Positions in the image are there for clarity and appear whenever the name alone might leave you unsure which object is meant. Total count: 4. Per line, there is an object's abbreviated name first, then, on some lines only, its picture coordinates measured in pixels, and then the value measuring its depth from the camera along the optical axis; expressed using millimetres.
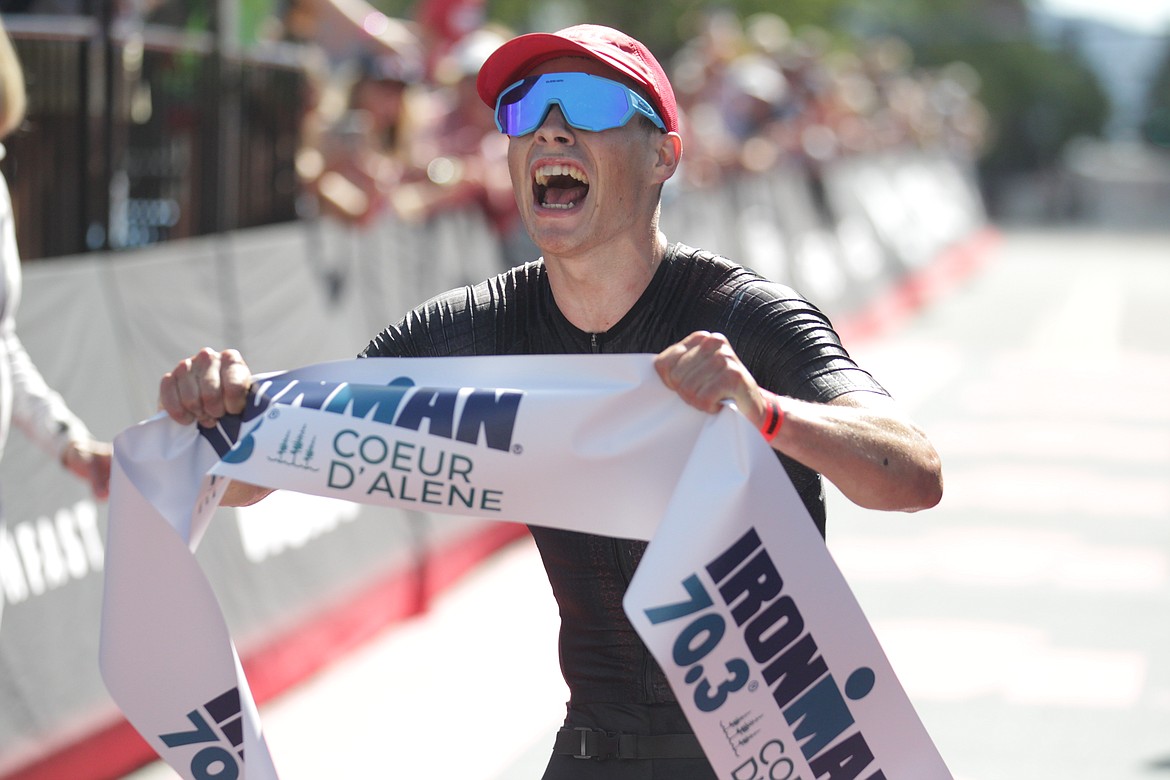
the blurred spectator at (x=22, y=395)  8312
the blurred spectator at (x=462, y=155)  19219
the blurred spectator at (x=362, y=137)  17344
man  6559
